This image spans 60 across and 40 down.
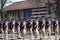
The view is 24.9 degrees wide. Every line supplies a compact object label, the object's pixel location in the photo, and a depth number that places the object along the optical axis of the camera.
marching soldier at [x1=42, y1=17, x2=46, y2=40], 10.97
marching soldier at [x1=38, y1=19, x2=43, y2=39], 10.96
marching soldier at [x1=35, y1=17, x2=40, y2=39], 11.02
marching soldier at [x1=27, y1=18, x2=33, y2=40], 11.02
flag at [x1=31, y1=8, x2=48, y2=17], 21.81
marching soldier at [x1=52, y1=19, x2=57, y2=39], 11.10
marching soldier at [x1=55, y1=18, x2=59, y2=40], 11.00
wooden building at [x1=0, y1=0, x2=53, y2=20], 21.62
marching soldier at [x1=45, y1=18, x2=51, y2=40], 11.01
